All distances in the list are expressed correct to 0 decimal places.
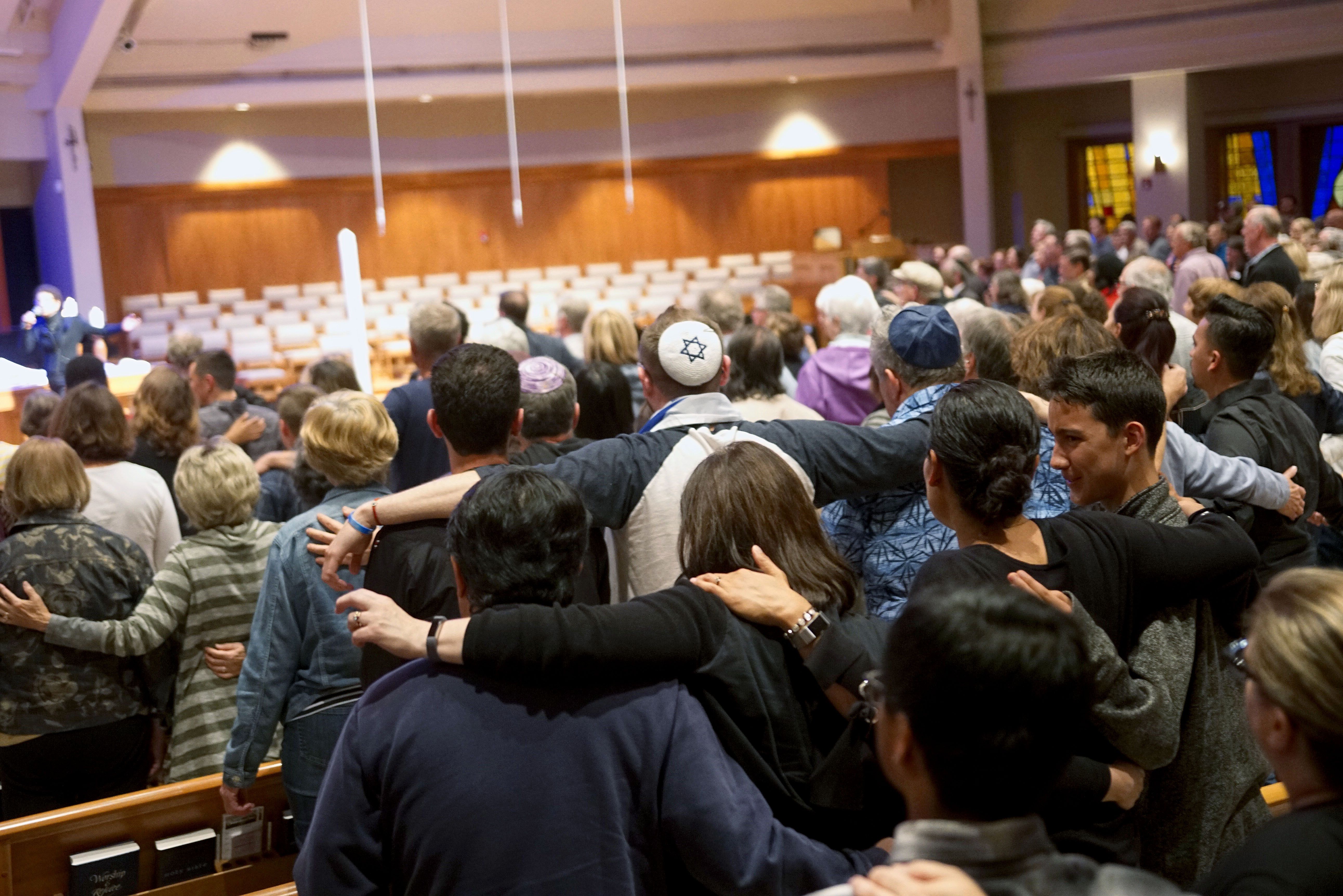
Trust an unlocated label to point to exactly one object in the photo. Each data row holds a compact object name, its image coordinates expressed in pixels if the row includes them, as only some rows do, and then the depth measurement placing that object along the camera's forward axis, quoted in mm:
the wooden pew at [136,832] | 2861
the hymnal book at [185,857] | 2996
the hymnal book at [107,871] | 2900
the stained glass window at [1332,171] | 16750
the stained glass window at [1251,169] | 17250
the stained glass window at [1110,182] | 18500
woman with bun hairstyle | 1854
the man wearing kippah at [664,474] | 2559
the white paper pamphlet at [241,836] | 3061
